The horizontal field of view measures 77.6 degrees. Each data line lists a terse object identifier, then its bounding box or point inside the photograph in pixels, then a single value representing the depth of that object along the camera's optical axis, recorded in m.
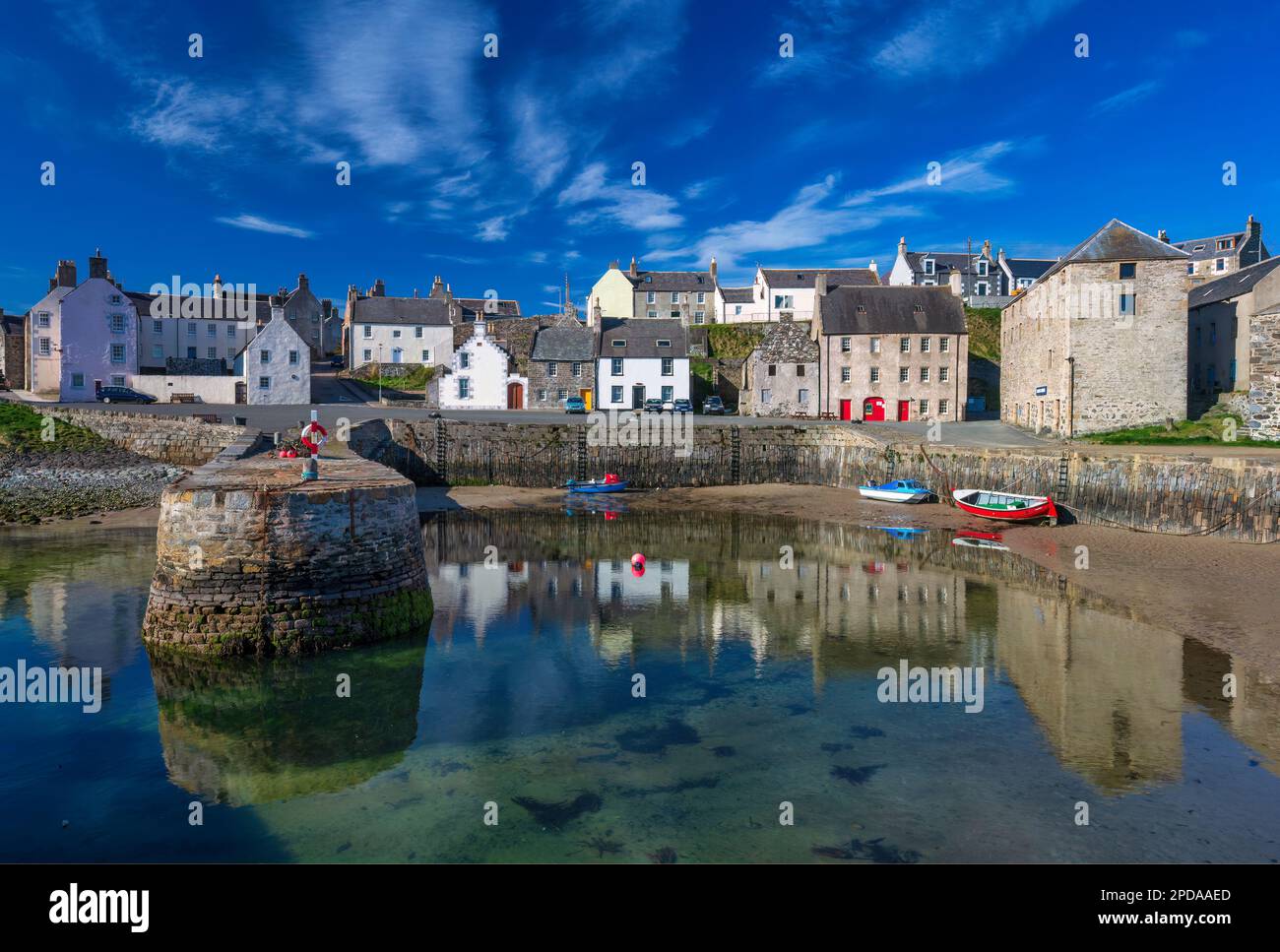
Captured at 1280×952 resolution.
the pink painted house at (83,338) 49.00
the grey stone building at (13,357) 58.75
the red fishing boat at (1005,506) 28.27
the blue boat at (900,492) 33.22
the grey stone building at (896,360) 51.41
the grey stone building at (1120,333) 33.94
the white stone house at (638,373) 55.84
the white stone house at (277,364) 48.84
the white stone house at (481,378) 54.91
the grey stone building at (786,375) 52.47
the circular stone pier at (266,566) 14.12
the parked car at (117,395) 46.88
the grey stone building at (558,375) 55.91
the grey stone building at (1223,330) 34.22
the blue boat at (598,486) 38.28
